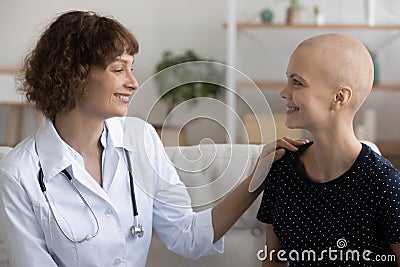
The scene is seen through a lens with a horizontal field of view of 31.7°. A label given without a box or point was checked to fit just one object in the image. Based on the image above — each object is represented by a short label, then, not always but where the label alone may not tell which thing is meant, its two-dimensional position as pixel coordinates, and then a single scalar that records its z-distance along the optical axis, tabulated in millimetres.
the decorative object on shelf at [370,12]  4391
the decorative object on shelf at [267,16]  4430
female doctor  1450
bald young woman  1368
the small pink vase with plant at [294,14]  4387
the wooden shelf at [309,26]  4340
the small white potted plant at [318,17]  4422
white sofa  1656
